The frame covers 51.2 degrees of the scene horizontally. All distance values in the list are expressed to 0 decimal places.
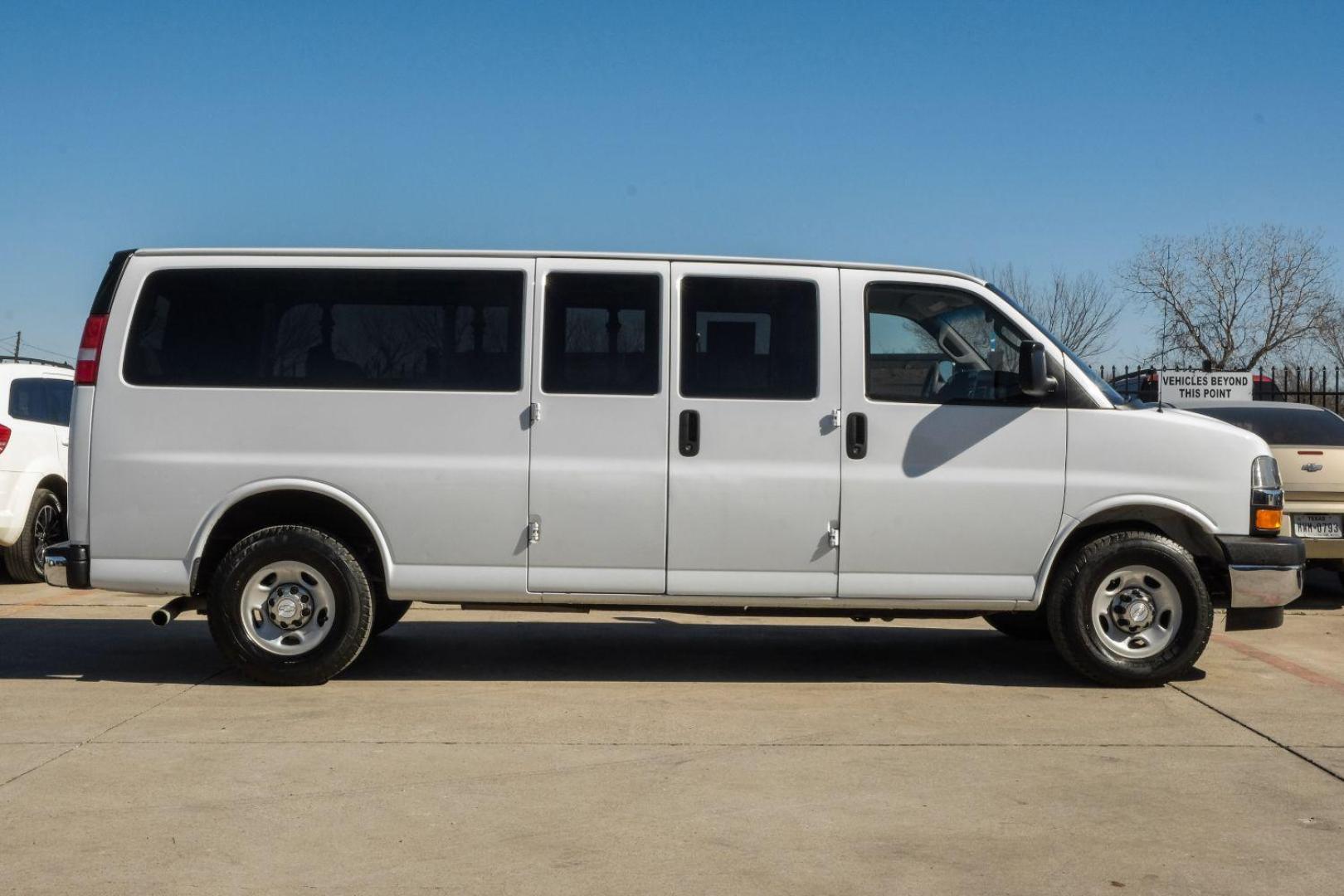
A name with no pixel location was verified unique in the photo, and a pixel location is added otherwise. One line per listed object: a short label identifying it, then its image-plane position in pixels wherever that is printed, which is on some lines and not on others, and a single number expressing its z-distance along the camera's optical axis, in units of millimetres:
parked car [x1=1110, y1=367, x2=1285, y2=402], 23969
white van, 7367
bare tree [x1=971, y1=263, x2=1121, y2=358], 39531
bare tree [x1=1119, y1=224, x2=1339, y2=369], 43250
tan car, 10891
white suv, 11383
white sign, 22578
